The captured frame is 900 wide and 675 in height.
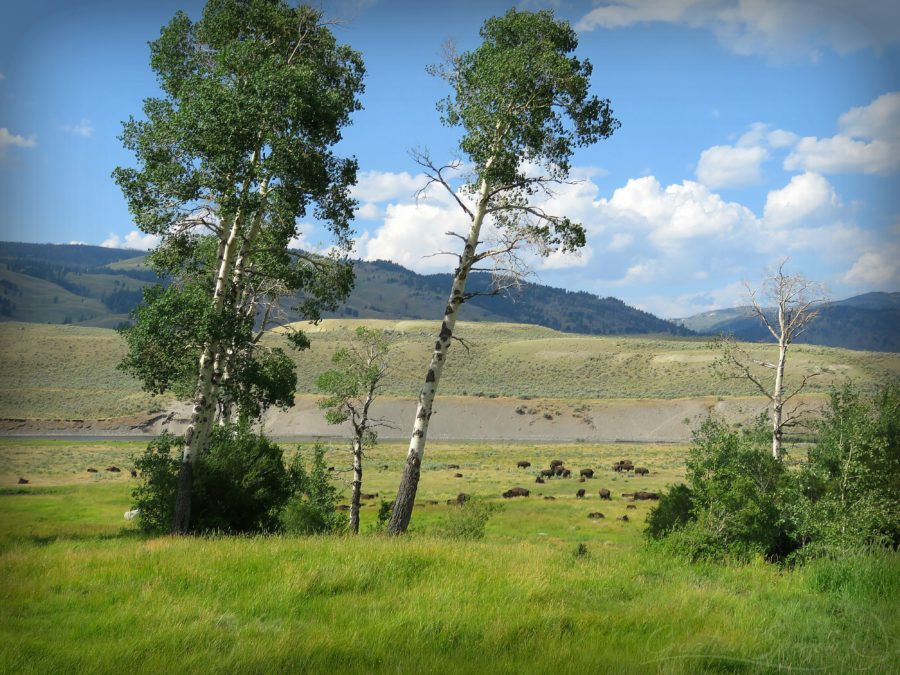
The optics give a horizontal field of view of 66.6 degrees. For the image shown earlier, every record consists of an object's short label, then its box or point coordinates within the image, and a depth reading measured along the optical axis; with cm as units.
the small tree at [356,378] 2960
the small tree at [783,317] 2887
